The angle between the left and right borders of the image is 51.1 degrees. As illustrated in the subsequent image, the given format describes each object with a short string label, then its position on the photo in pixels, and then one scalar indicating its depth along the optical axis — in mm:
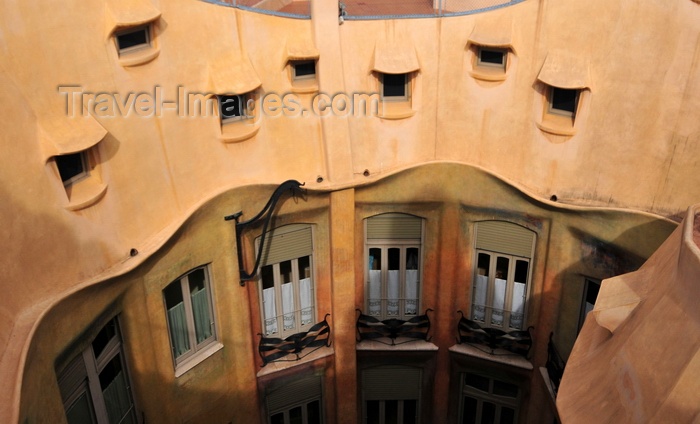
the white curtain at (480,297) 22677
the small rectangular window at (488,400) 24156
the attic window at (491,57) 19938
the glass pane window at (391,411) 25719
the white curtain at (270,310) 21625
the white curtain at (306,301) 22234
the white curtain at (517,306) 22141
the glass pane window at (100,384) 15445
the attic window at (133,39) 15641
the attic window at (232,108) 18703
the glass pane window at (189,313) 18797
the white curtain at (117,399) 16828
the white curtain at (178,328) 18812
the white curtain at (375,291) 23219
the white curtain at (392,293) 23328
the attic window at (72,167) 14922
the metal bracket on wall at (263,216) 19553
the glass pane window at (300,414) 23531
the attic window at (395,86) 20719
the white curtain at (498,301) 22375
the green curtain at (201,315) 19547
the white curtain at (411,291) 23344
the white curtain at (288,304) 21906
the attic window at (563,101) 19234
